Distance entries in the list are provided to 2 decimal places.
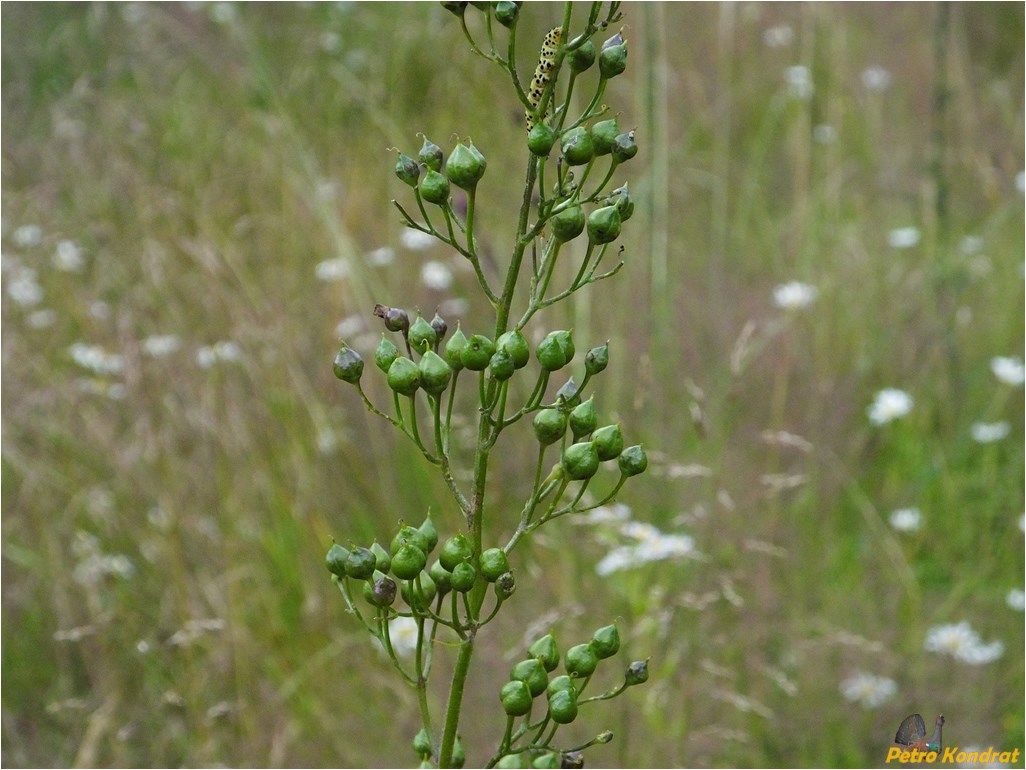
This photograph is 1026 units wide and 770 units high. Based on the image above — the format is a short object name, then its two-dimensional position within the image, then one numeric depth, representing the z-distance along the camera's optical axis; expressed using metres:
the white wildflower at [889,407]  0.94
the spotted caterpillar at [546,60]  0.47
